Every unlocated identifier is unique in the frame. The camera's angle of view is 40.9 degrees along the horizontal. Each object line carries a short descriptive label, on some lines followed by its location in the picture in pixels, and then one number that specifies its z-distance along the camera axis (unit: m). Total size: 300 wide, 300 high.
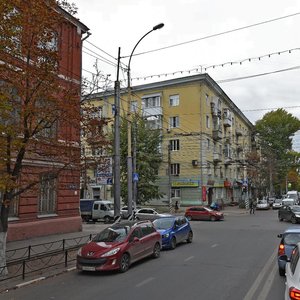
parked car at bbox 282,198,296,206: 48.49
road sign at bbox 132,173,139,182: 22.95
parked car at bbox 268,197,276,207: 68.12
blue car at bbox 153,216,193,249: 17.22
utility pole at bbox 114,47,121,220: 18.76
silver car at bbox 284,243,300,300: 5.24
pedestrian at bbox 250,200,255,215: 48.09
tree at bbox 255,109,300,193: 80.88
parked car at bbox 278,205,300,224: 31.42
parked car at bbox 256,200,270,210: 58.68
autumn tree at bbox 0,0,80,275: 11.31
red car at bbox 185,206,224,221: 37.28
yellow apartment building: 51.72
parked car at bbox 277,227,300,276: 10.83
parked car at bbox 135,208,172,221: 31.46
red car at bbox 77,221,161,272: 11.79
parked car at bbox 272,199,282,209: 59.44
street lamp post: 20.04
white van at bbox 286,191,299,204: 65.25
